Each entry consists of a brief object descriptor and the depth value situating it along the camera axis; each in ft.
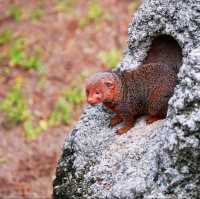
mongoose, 17.80
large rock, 14.23
